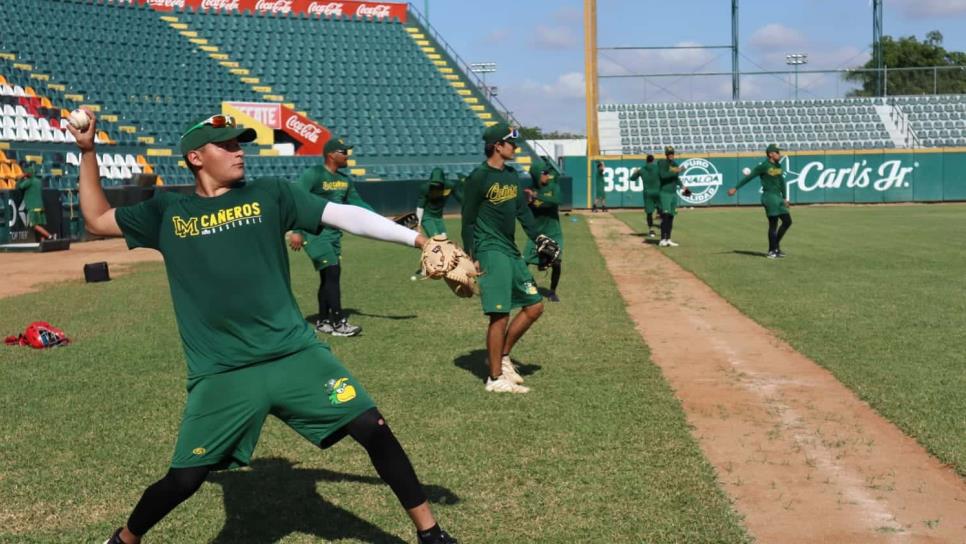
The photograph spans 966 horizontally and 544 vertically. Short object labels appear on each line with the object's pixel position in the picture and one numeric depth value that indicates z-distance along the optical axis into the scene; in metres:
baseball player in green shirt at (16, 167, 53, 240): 23.88
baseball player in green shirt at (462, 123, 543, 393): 7.98
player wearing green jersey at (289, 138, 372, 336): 10.56
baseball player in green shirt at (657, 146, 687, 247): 21.78
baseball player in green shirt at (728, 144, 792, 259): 18.29
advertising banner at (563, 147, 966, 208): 43.53
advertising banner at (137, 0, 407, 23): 46.22
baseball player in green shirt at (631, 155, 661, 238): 23.48
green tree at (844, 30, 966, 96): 50.62
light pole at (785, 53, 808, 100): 69.19
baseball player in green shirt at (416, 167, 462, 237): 16.36
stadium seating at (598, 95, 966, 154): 48.00
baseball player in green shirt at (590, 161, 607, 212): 41.31
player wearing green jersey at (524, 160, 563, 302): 13.60
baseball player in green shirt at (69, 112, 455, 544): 4.20
